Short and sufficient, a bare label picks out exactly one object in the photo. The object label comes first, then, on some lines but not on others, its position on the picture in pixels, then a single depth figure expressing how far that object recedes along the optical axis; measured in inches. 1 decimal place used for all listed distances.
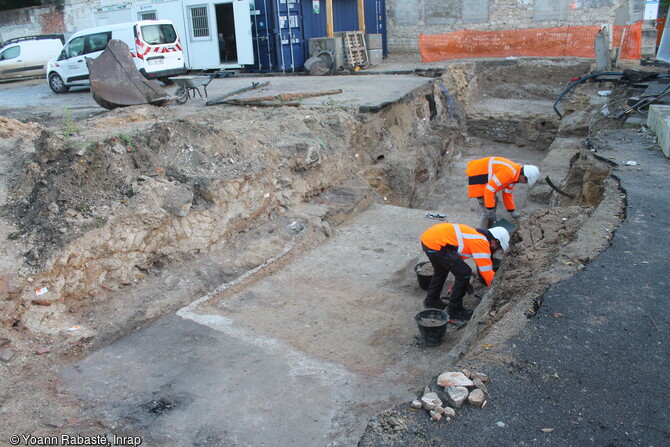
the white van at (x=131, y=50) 546.6
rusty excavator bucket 412.5
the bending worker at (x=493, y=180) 306.7
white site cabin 696.4
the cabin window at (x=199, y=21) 710.6
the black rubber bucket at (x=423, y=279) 256.1
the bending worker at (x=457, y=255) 222.4
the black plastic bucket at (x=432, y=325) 203.0
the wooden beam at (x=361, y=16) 782.5
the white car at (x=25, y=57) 757.9
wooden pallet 702.5
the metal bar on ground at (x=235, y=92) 460.8
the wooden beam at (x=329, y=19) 725.3
